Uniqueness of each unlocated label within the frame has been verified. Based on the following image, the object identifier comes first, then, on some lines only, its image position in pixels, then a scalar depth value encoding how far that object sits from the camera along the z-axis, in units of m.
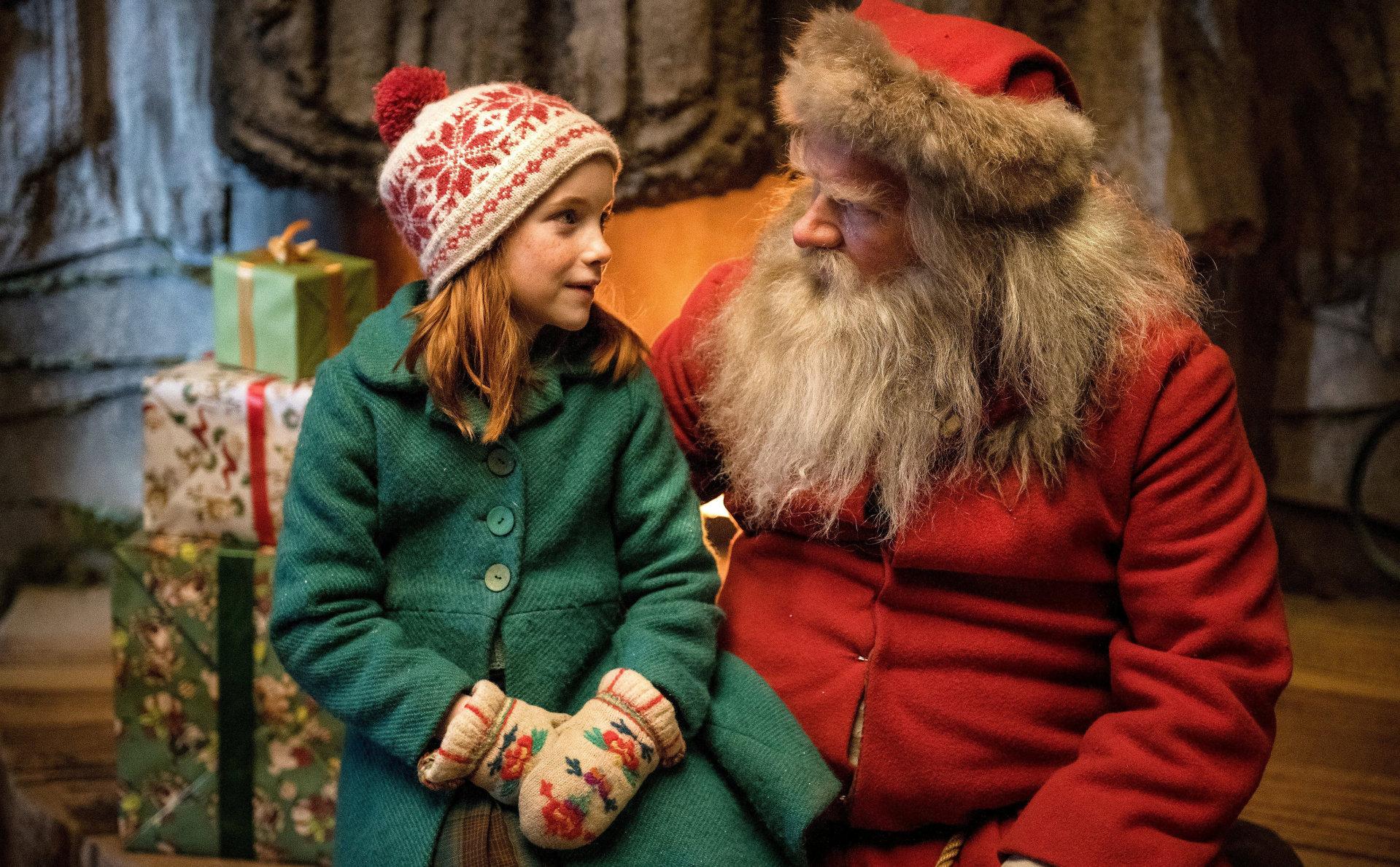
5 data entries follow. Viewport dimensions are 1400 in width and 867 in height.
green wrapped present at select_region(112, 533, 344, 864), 1.87
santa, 1.31
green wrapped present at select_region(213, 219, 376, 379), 1.85
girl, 1.27
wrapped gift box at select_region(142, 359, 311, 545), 1.82
